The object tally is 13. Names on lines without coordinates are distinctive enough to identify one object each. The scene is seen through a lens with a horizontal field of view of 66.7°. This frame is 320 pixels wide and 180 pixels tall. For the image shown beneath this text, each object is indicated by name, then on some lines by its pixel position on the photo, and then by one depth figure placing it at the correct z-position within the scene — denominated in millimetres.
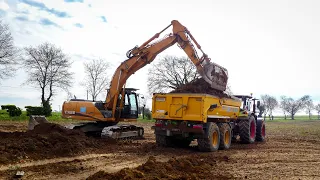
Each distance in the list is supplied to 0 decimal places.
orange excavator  10779
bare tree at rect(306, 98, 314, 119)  71539
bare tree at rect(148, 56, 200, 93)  32754
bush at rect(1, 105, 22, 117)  23078
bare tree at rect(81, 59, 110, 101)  33800
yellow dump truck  8662
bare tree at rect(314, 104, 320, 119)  73968
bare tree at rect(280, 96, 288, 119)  70384
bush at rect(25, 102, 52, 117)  24054
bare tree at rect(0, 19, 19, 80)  23336
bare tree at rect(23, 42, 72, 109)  28588
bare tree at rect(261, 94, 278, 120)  66243
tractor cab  12881
